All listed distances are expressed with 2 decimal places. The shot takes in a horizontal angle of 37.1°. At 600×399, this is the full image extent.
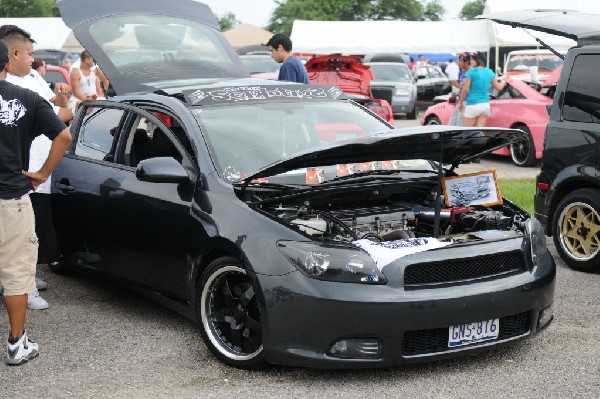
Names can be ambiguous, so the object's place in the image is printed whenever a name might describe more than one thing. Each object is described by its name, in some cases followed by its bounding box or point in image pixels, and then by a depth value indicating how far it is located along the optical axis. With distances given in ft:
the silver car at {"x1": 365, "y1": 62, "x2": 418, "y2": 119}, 78.37
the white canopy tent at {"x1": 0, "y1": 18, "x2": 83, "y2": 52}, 108.27
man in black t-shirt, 16.51
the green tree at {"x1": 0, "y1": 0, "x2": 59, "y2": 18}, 271.28
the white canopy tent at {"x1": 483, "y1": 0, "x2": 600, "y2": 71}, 87.43
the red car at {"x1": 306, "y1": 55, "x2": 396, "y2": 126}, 55.26
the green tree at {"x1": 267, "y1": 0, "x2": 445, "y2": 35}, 258.16
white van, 81.76
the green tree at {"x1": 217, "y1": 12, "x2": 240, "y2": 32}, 375.04
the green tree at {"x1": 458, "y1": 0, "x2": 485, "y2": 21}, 461.86
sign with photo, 18.69
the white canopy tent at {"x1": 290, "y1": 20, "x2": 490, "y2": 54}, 111.04
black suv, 23.88
